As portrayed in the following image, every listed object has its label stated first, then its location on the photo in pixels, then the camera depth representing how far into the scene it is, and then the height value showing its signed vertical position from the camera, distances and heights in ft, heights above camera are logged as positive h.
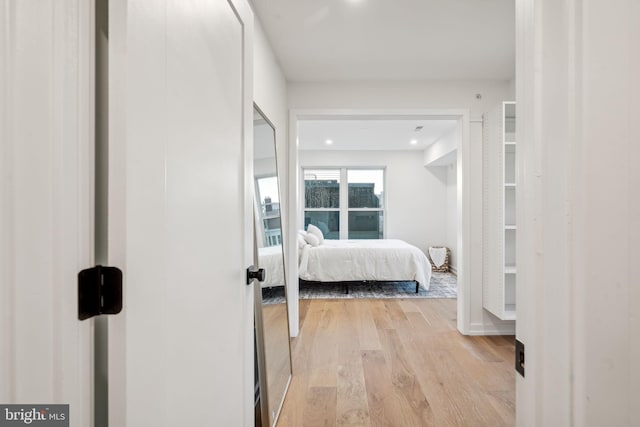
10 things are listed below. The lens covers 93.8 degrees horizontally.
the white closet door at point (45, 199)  1.39 +0.07
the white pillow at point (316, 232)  16.82 -1.05
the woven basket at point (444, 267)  20.45 -3.67
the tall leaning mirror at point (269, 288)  5.57 -1.62
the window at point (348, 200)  22.86 +1.02
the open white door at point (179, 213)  1.77 +0.01
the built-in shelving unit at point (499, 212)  9.16 +0.04
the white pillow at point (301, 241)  14.98 -1.44
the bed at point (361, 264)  14.58 -2.50
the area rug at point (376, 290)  14.29 -3.89
